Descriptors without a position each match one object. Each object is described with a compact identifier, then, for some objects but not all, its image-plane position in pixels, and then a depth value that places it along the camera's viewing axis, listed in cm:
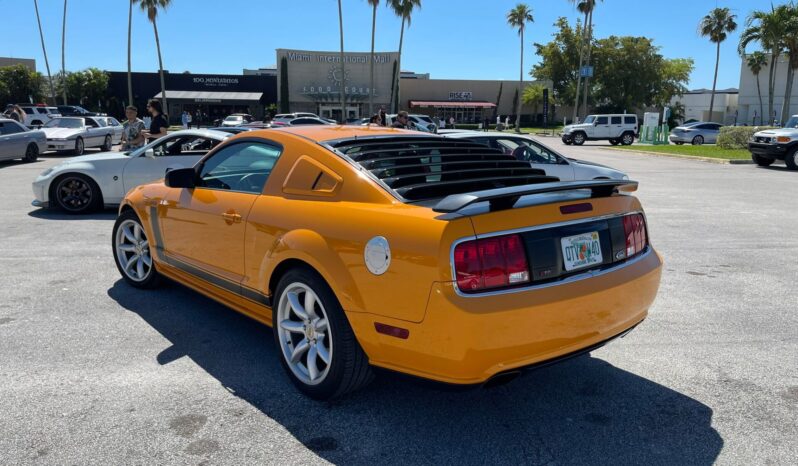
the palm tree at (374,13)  5418
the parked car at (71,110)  4106
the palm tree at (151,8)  5366
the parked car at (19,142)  1782
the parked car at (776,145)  1880
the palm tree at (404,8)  5900
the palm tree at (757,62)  5759
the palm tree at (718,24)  6244
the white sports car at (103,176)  938
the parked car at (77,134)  2109
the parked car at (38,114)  3391
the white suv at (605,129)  3656
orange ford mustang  275
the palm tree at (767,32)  4378
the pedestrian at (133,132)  1124
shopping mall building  5834
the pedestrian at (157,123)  1063
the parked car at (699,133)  3653
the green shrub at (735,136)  2702
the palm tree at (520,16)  7119
